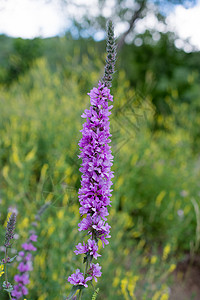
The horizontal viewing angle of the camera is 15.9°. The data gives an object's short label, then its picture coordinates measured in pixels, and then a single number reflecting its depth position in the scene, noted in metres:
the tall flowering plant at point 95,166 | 0.65
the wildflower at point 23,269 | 0.76
